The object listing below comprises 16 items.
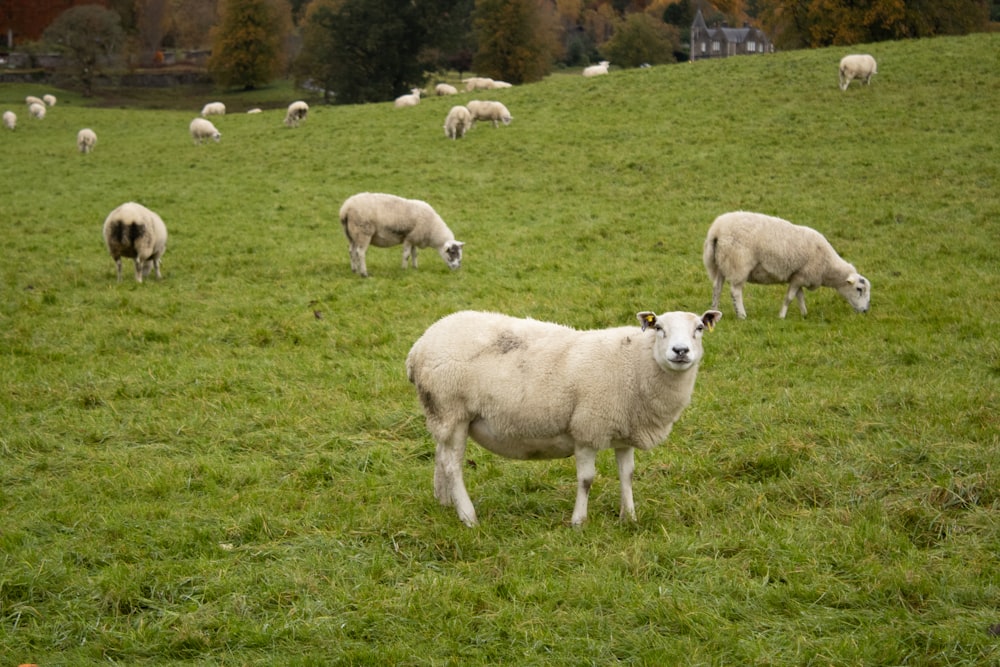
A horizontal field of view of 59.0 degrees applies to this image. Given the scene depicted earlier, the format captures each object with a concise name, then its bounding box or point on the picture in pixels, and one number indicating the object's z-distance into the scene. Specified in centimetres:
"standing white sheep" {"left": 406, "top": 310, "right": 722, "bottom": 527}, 662
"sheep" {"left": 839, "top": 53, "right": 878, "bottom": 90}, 3072
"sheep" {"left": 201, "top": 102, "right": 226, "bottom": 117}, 4862
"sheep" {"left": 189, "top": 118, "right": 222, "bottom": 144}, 3731
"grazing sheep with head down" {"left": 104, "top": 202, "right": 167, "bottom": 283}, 1614
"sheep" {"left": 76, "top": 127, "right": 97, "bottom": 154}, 3591
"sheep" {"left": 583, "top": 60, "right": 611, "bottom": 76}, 5089
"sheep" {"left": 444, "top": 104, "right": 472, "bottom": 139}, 3244
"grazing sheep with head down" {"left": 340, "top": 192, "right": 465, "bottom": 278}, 1711
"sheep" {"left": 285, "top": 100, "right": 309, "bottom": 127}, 3838
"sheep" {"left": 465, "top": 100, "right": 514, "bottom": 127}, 3344
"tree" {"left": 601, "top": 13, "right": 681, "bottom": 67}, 7500
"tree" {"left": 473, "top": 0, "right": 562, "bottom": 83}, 6259
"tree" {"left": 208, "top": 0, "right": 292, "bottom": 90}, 7025
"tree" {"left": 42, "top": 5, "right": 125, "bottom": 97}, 6332
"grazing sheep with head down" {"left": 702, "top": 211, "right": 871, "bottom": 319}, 1300
